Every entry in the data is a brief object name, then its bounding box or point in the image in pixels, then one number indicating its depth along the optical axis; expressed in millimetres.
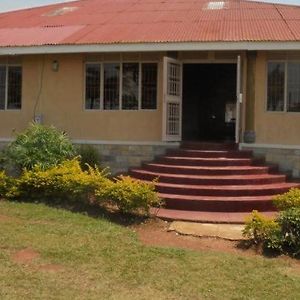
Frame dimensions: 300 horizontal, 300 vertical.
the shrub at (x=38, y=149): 10695
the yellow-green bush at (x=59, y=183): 9445
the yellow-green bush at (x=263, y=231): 7180
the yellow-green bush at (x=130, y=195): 8625
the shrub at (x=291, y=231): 7062
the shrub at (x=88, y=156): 12222
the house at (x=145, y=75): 11633
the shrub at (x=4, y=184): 10398
